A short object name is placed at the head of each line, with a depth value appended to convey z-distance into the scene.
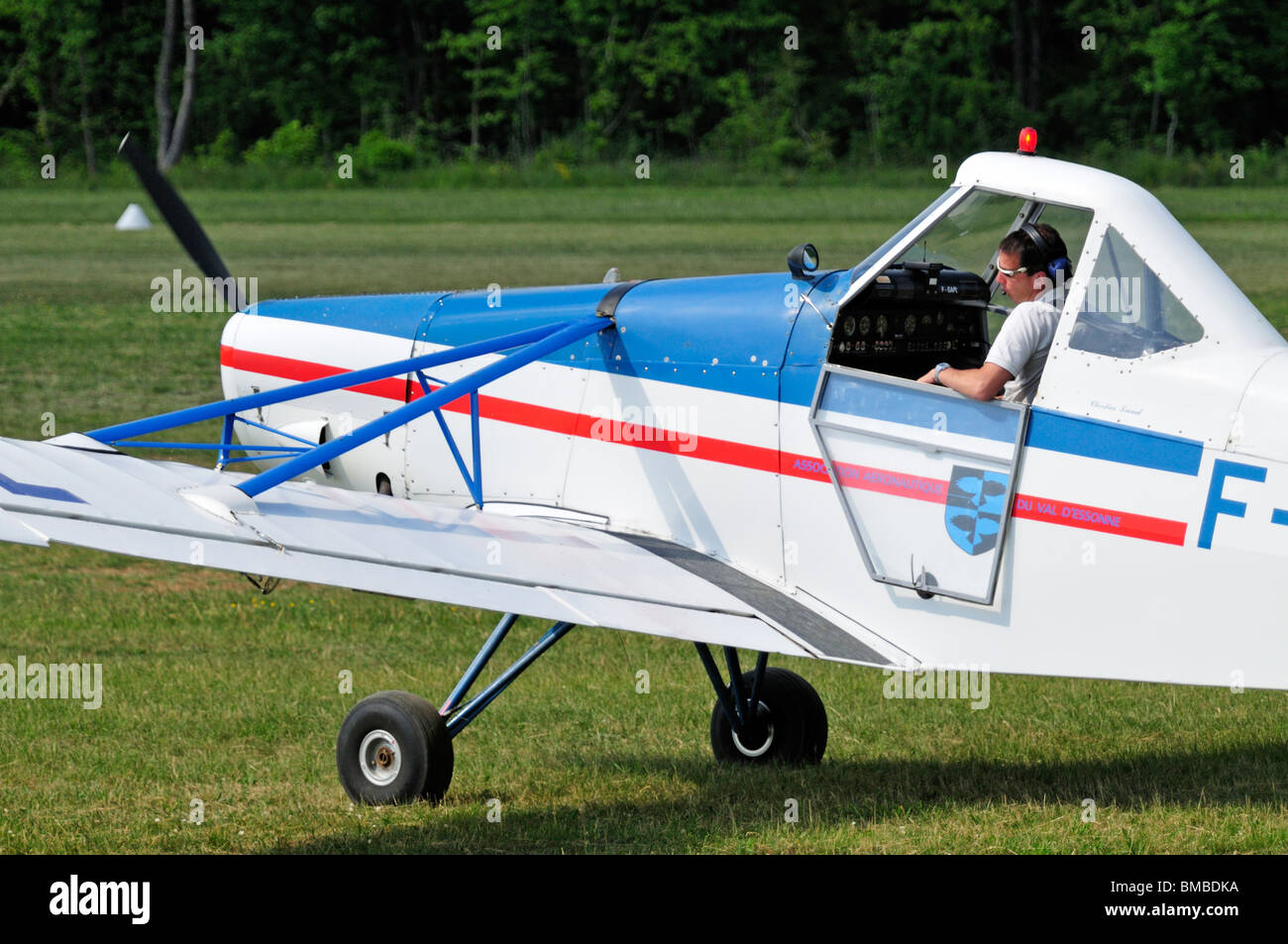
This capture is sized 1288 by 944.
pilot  13.01
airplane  12.46
